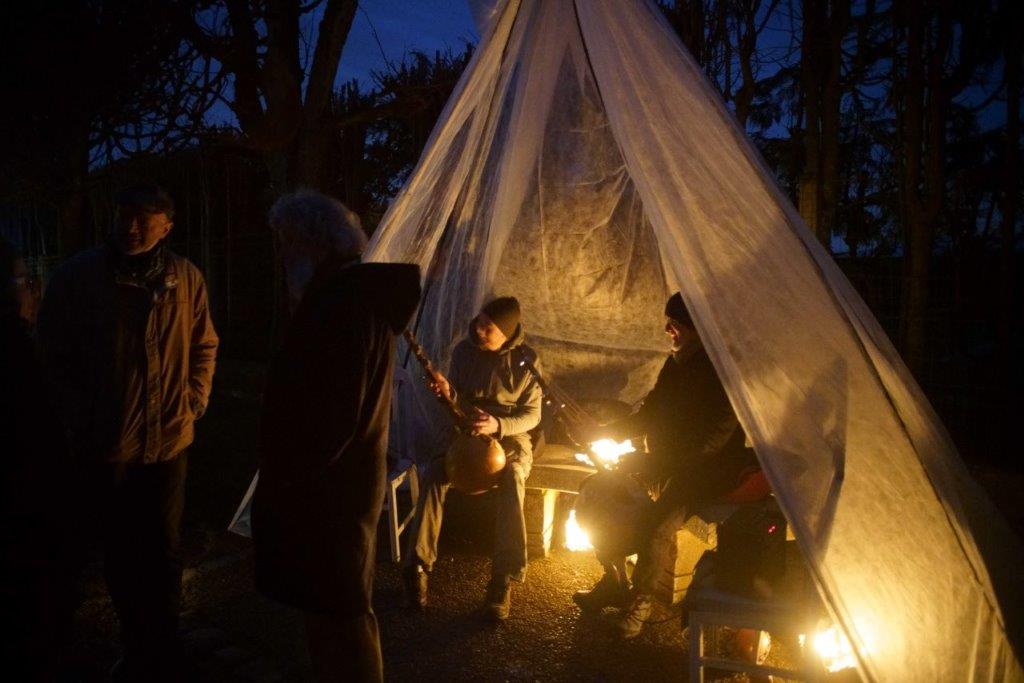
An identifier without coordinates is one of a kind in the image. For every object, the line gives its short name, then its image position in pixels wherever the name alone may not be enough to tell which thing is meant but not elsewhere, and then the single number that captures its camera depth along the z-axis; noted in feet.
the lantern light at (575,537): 14.16
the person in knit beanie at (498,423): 11.90
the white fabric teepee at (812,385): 7.85
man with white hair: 6.48
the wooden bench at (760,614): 8.36
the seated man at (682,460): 10.69
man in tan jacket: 8.86
